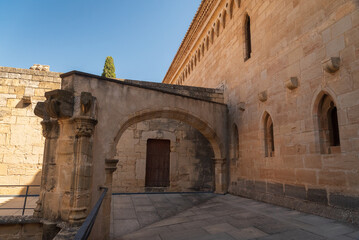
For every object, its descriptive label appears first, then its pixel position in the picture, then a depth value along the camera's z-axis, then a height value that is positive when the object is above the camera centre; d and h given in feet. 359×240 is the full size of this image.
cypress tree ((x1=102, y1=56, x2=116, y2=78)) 59.16 +22.49
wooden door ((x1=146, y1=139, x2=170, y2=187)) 27.50 -0.96
